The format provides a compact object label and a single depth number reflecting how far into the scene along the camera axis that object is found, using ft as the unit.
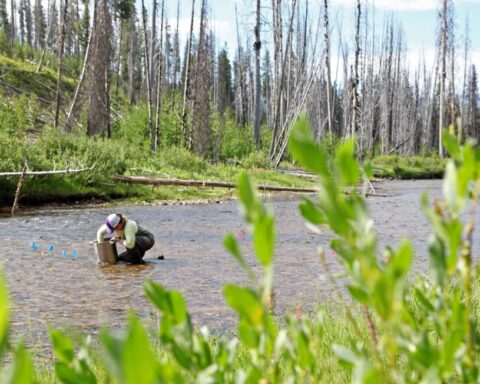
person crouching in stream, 27.50
